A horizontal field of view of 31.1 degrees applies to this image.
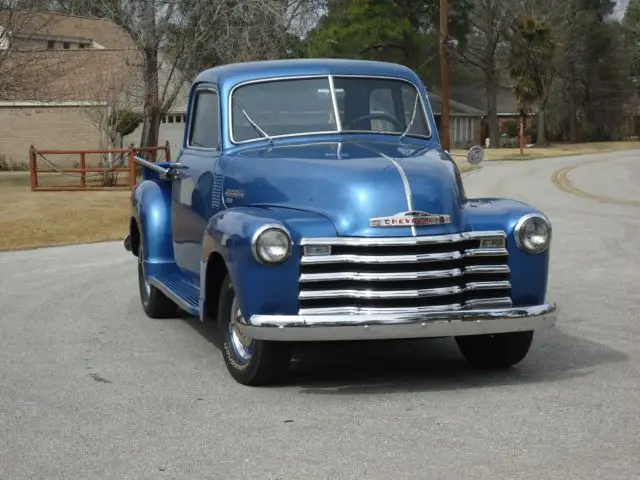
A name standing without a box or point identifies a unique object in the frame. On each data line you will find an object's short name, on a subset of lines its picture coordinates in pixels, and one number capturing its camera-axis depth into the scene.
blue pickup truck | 6.66
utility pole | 38.91
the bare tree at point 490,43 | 66.06
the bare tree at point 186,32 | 33.78
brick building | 33.53
